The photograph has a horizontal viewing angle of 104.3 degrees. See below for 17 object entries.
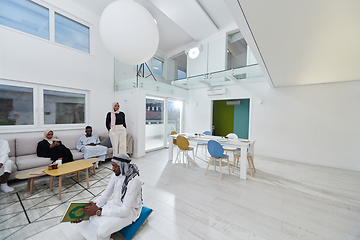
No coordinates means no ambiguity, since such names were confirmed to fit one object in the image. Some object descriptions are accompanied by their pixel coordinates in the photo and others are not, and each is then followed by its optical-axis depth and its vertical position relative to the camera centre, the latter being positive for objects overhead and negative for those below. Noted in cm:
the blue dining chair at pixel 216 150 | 313 -75
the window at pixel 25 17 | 311 +231
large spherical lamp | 160 +101
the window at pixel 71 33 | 387 +238
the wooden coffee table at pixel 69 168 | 231 -96
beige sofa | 273 -94
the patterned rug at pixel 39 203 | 168 -137
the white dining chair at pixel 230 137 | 409 -57
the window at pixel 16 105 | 315 +19
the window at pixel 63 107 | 377 +21
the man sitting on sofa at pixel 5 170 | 242 -98
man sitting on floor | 139 -98
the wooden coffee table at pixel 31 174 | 229 -102
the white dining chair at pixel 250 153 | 340 -87
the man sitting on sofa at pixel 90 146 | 353 -83
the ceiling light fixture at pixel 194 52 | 498 +233
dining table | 314 -63
